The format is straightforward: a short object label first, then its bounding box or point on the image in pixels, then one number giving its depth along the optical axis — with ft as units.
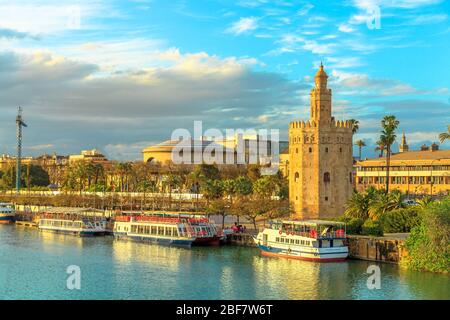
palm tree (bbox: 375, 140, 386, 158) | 499.92
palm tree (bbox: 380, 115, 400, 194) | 319.27
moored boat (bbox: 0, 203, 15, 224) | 403.52
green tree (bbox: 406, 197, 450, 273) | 181.47
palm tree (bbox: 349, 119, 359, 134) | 414.99
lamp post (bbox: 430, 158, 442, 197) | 403.75
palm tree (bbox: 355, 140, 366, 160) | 521.65
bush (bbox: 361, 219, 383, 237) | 224.74
